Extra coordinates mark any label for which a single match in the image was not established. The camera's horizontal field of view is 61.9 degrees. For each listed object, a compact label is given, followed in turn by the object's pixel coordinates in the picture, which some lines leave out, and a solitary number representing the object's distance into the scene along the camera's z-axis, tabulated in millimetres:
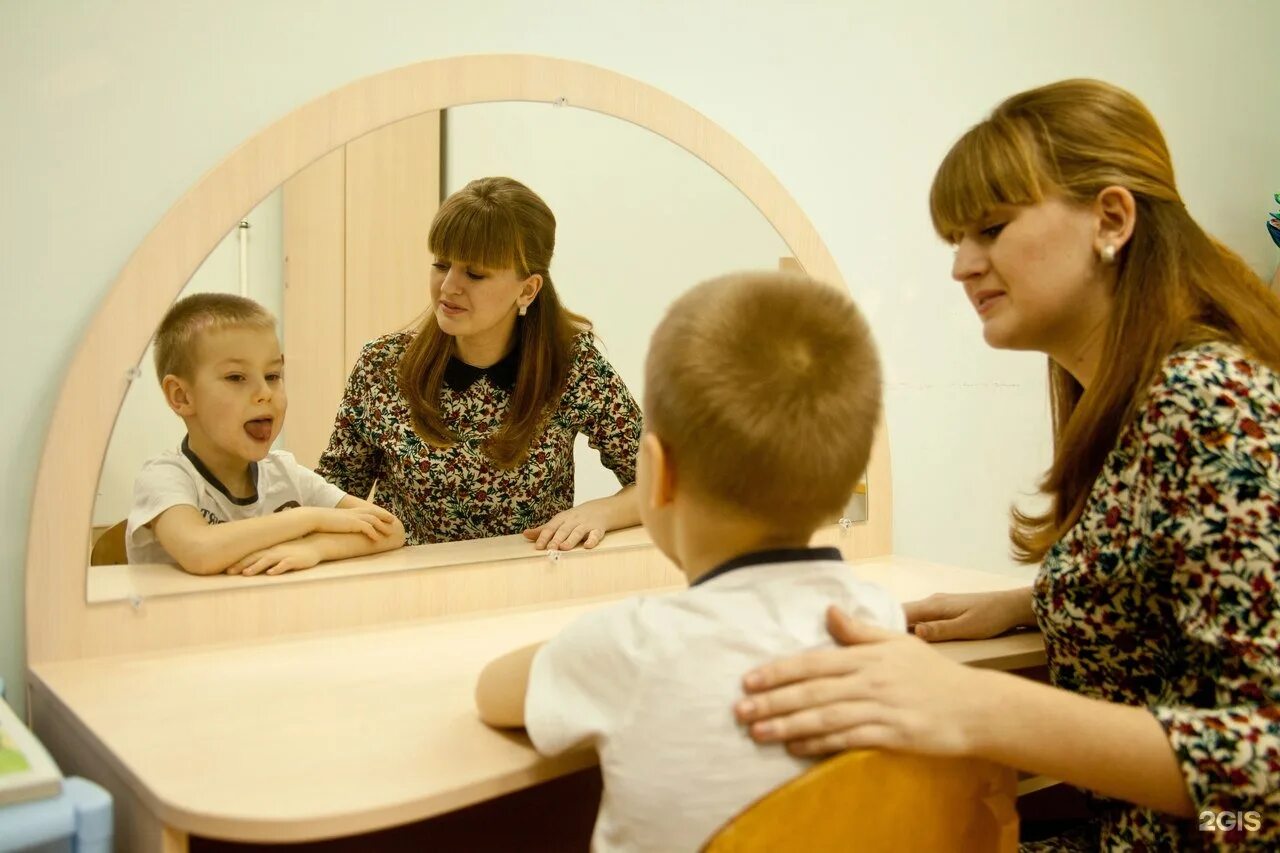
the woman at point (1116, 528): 801
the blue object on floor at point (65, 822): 718
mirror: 1187
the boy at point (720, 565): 746
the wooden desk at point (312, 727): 741
